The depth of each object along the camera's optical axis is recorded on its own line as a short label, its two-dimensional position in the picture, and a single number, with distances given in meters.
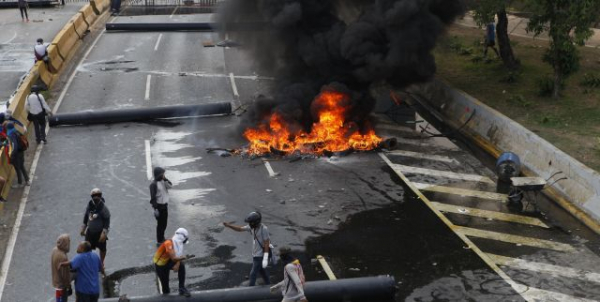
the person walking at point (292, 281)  11.03
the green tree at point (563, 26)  21.26
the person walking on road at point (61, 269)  10.93
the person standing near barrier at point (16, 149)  17.09
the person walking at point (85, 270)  10.87
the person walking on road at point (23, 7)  38.38
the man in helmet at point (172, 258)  11.78
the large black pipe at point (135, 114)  22.47
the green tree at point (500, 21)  23.25
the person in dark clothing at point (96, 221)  12.89
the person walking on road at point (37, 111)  20.05
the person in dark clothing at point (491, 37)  28.25
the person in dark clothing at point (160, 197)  13.91
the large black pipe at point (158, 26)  37.78
